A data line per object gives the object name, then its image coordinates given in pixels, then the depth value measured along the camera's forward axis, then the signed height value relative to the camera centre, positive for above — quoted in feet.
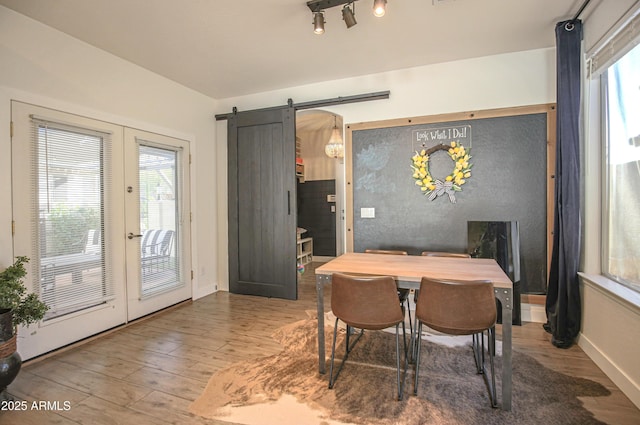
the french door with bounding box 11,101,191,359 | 8.23 -0.33
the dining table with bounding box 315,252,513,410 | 5.98 -1.49
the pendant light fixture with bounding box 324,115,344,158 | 16.56 +3.60
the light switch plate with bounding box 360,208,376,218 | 12.37 -0.10
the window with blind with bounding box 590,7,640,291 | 6.79 +1.42
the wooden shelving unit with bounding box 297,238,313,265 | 20.31 -2.90
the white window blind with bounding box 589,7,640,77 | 6.47 +3.91
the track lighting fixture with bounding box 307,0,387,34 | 7.57 +5.31
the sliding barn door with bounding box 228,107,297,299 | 13.46 +0.41
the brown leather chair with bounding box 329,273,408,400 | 6.49 -2.08
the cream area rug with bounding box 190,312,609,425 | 5.91 -4.13
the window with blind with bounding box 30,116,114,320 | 8.50 -0.04
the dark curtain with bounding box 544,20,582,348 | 8.60 +0.81
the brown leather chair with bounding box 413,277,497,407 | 5.99 -2.04
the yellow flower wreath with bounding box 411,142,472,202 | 11.00 +1.51
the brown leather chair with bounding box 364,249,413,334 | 8.20 -2.41
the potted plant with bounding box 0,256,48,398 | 6.40 -2.32
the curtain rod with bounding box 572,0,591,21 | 7.83 +5.47
